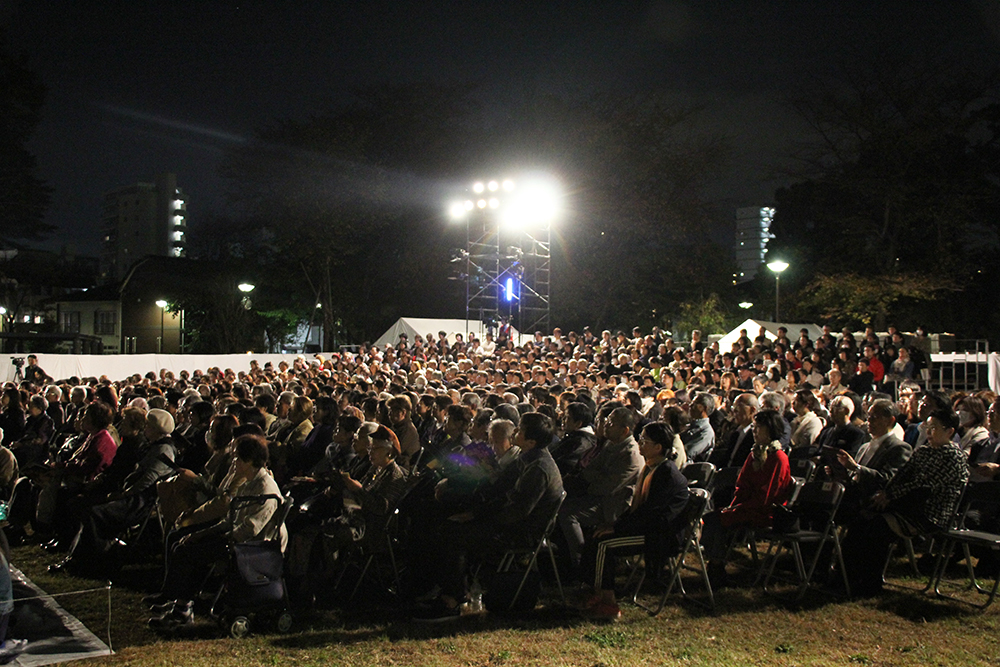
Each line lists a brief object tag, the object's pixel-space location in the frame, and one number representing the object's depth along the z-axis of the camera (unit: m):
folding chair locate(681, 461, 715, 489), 5.44
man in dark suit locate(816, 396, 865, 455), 5.94
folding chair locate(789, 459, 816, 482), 5.58
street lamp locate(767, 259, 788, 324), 22.23
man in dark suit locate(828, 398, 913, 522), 5.27
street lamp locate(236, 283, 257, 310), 38.31
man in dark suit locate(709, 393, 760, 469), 6.52
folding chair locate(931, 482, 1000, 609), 4.81
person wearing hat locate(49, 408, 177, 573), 5.96
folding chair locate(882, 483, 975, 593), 5.12
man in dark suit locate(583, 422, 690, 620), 4.92
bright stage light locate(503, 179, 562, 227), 23.48
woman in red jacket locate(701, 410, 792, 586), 5.35
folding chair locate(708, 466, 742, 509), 6.21
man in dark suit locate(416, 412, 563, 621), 4.92
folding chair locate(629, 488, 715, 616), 4.96
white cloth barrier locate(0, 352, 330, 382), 18.12
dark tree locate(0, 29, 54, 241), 32.66
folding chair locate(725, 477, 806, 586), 5.42
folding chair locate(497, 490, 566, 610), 4.94
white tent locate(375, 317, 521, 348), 23.80
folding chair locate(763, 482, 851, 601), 5.12
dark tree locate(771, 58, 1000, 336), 23.58
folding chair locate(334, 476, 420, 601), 5.32
